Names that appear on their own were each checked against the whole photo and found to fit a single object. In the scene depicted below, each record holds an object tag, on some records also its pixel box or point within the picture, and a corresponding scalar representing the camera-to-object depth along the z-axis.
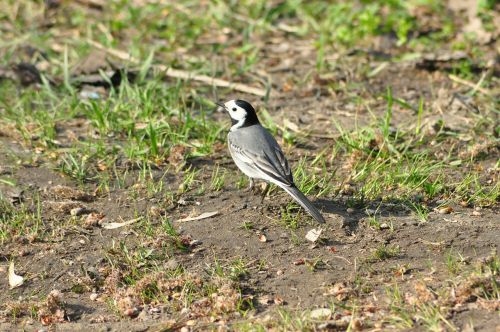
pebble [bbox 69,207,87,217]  14.03
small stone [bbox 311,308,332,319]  10.91
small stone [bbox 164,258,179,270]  12.44
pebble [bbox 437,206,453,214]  13.72
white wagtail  13.18
